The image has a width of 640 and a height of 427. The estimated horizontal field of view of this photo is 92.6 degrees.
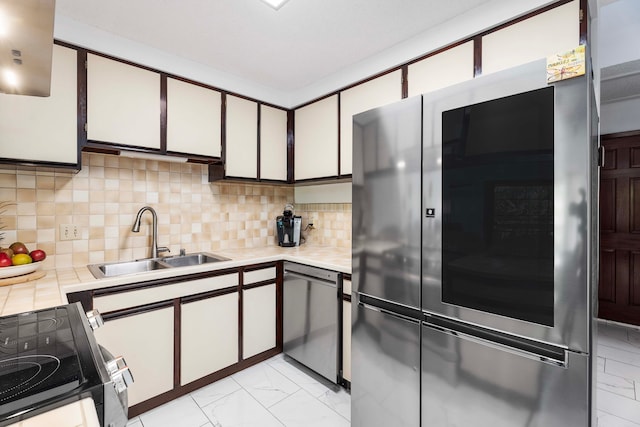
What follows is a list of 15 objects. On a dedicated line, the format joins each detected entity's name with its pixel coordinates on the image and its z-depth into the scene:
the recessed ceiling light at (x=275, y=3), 1.63
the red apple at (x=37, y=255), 1.76
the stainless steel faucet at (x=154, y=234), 2.27
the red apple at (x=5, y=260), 1.58
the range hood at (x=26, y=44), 0.66
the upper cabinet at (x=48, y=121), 1.64
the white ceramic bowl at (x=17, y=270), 1.56
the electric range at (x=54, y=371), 0.58
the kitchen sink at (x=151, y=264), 2.14
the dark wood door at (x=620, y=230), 3.23
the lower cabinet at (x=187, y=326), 1.77
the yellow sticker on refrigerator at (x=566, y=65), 0.98
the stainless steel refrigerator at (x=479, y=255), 1.01
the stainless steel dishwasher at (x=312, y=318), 2.10
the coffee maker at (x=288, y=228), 2.95
